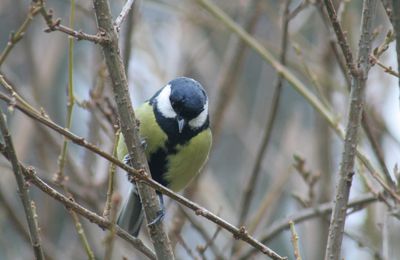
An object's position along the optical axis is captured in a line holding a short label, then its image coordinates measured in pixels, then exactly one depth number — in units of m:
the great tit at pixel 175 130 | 3.85
